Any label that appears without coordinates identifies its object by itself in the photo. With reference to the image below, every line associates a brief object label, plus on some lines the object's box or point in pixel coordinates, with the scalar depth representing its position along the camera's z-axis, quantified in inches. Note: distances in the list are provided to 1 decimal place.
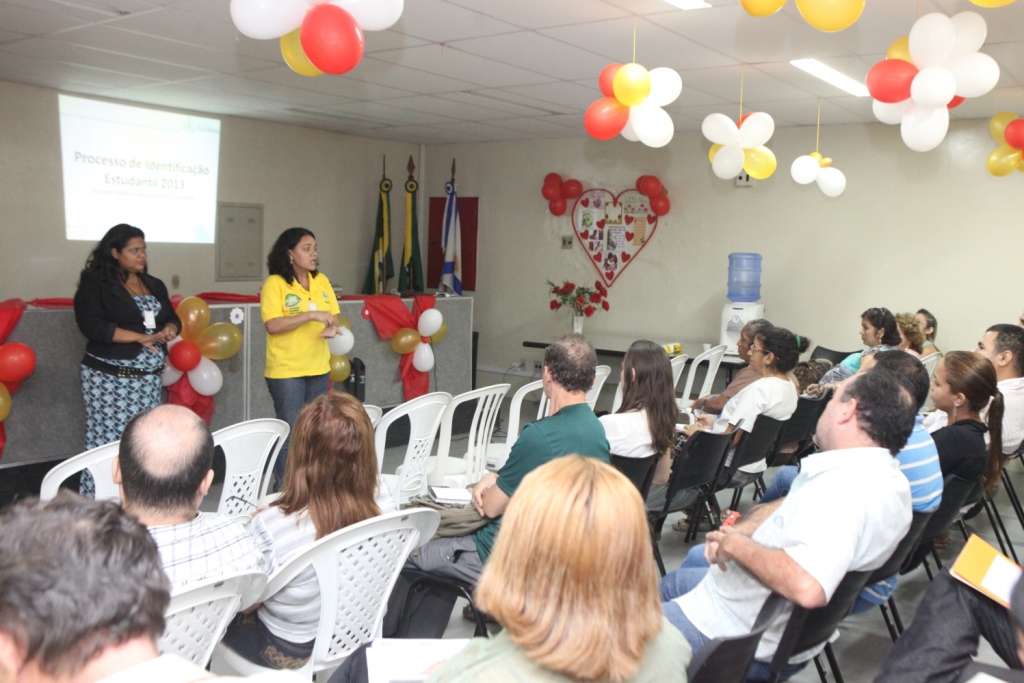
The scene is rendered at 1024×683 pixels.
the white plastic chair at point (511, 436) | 149.3
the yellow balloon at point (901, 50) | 145.2
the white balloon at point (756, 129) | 197.3
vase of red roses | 306.8
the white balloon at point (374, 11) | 118.2
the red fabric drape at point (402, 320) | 236.7
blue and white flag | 348.8
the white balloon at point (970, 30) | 128.9
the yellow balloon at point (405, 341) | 241.1
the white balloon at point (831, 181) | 224.4
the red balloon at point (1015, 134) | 191.0
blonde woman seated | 45.8
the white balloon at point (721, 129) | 197.6
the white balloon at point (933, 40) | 129.3
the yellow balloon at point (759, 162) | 206.2
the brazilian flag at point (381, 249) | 341.7
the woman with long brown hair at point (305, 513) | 78.2
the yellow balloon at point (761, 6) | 108.7
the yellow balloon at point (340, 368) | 217.8
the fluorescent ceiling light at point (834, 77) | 179.6
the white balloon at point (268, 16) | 118.2
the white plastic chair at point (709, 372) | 224.1
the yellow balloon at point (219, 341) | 191.6
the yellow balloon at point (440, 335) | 255.4
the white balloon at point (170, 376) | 180.9
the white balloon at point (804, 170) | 216.8
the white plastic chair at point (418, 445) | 134.1
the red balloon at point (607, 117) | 165.0
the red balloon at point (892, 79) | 143.9
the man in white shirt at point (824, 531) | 68.6
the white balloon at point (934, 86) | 136.8
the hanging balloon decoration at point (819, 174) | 217.2
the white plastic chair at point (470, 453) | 143.7
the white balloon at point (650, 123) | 163.5
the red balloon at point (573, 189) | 318.0
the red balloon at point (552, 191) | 319.9
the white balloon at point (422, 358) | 245.8
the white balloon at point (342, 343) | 205.5
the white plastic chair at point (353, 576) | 72.7
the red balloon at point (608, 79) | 160.2
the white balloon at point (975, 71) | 136.5
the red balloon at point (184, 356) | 179.3
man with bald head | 67.0
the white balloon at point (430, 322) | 243.3
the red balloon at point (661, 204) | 297.1
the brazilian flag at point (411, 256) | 349.1
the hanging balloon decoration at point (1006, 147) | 192.4
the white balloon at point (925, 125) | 153.3
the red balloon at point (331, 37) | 119.0
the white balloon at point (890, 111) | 159.2
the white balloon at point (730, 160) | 203.6
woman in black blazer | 148.6
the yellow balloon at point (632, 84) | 153.9
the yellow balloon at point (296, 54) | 130.9
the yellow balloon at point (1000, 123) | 198.7
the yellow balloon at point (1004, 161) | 199.8
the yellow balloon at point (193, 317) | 184.1
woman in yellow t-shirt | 158.9
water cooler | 265.1
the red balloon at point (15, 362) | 157.5
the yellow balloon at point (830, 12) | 106.6
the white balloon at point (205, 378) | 185.6
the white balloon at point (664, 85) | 161.0
